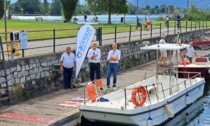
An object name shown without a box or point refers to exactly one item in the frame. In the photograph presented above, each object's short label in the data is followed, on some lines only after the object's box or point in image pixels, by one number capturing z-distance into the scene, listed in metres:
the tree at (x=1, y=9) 50.98
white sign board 15.91
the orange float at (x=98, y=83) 14.17
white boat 12.07
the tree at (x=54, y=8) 167.75
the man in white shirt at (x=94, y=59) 16.50
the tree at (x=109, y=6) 55.95
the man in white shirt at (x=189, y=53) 23.57
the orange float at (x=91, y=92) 12.88
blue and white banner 15.80
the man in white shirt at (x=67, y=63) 16.16
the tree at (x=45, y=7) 150.56
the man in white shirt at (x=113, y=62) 16.30
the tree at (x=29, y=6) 137.62
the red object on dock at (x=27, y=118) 11.66
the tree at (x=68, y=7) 54.39
